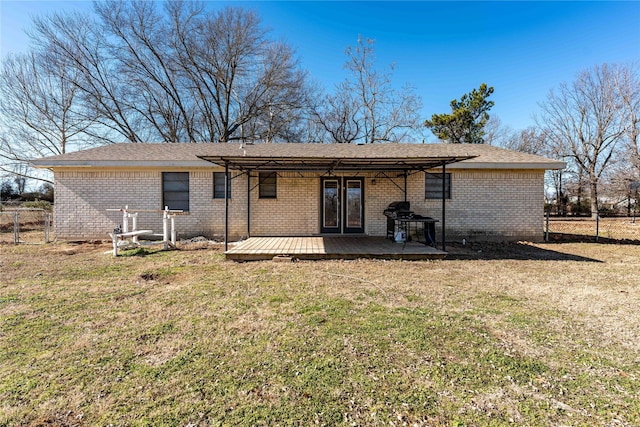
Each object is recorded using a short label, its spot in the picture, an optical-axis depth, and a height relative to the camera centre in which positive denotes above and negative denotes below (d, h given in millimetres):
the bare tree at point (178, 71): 19216 +10391
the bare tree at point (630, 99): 21078 +8704
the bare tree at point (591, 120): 23531 +8193
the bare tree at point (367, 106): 22578 +8707
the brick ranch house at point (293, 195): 9797 +587
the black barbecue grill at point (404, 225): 8300 -456
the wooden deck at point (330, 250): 7203 -1037
